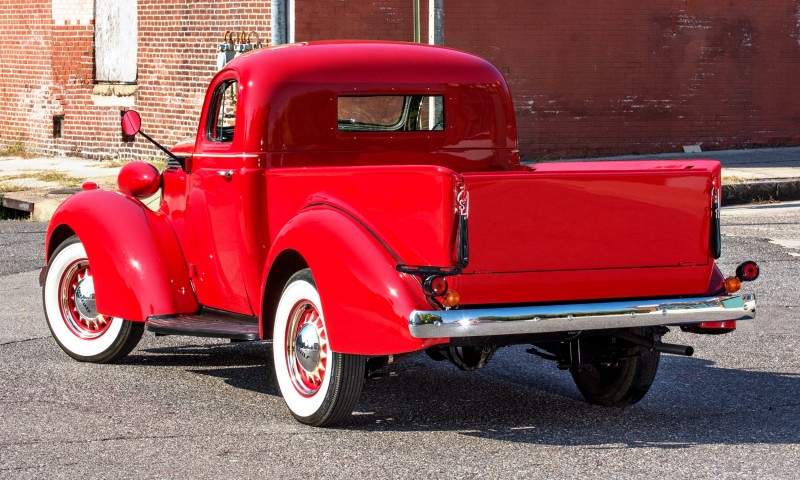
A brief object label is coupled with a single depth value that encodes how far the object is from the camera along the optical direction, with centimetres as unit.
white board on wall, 1945
